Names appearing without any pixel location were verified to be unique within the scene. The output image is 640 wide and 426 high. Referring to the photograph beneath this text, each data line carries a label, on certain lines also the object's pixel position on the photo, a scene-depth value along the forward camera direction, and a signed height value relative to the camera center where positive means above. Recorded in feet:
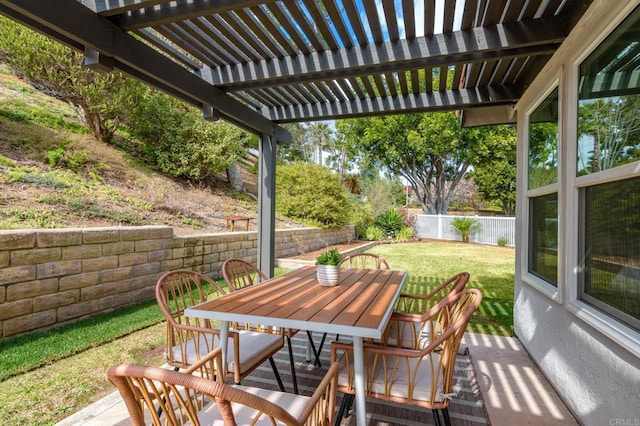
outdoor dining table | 4.96 -1.55
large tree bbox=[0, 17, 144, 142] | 18.62 +8.54
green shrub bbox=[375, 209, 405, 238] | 39.91 +0.03
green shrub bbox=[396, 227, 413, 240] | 39.47 -1.33
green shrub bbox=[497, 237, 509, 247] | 36.52 -1.84
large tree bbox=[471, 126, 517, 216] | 41.68 +8.03
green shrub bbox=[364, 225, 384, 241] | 37.70 -1.35
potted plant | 7.77 -1.11
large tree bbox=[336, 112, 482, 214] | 41.88 +10.00
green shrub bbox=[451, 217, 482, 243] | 38.88 -0.21
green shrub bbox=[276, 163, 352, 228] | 29.94 +2.36
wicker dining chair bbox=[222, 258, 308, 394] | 7.70 -1.59
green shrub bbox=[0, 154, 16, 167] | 16.45 +2.57
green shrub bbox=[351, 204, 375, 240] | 36.94 +0.29
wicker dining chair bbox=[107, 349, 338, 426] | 2.66 -1.64
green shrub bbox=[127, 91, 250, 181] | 27.02 +6.69
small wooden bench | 21.04 -0.02
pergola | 6.48 +4.29
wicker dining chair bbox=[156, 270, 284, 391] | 5.76 -2.50
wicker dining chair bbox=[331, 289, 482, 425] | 4.92 -2.49
